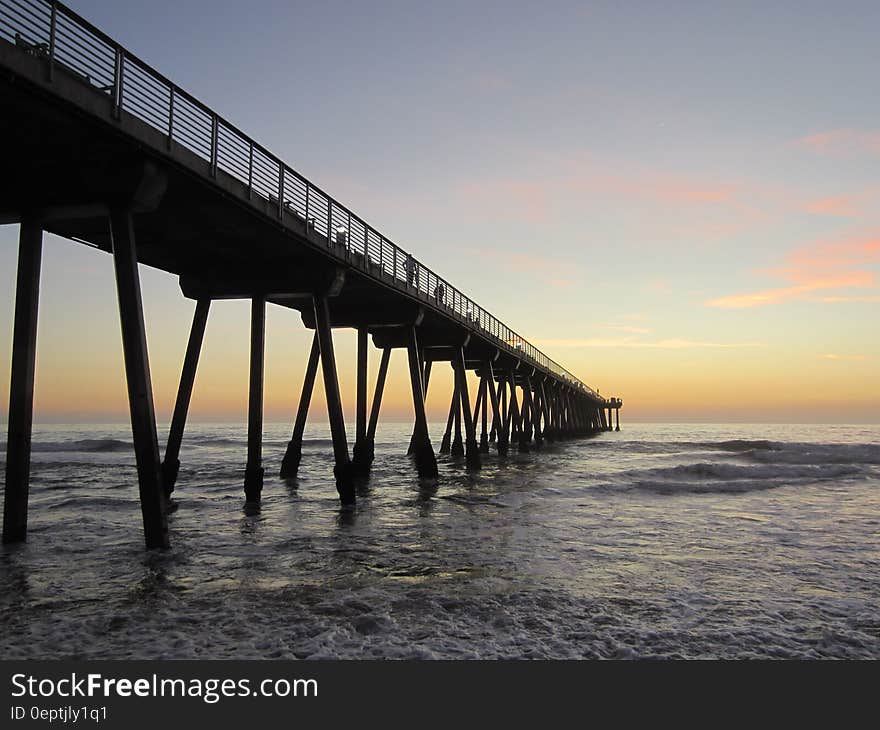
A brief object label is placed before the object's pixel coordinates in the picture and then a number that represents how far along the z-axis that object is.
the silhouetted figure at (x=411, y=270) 20.19
